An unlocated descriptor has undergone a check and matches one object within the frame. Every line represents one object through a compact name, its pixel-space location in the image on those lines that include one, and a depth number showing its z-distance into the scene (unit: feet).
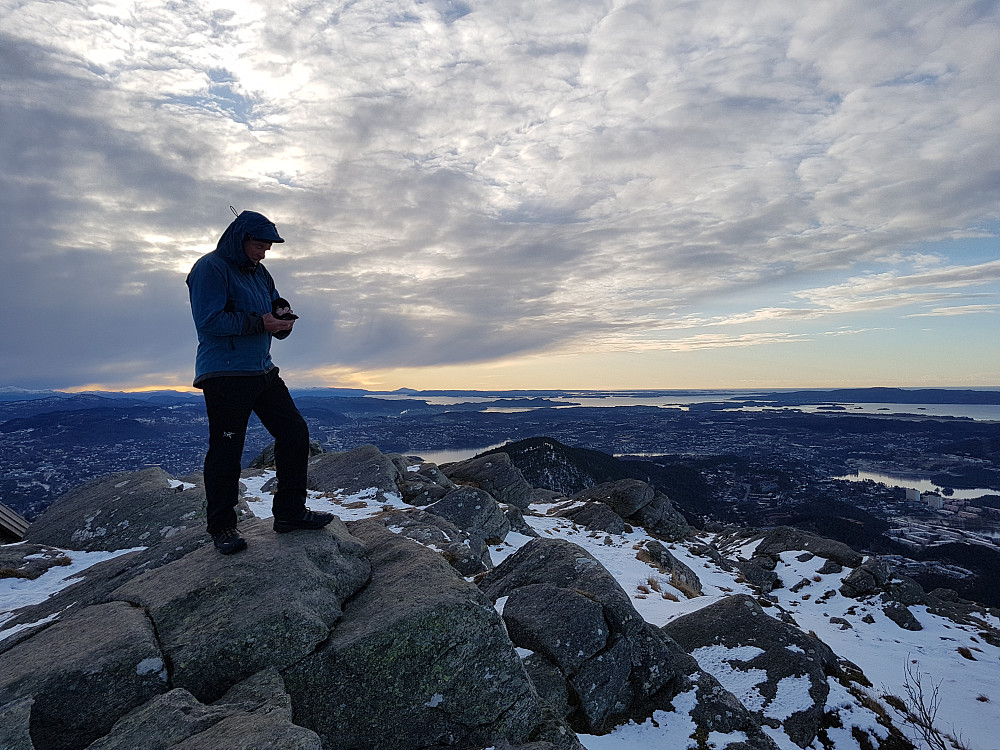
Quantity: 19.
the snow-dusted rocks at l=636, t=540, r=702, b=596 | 62.23
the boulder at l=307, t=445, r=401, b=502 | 60.90
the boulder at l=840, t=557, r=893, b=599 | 92.94
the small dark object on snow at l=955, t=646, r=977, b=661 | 63.10
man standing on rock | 17.08
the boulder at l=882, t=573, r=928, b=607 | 90.22
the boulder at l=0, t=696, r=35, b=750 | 10.16
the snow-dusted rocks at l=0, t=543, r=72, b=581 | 25.73
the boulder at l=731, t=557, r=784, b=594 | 96.01
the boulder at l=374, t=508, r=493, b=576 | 33.45
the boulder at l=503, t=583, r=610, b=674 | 22.36
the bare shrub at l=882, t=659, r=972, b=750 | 25.44
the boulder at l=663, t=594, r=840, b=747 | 26.35
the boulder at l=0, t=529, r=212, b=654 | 18.16
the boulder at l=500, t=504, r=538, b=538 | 61.77
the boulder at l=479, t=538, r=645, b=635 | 24.26
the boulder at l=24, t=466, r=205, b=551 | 32.55
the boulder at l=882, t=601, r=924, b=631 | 77.66
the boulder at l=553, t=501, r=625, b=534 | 88.58
